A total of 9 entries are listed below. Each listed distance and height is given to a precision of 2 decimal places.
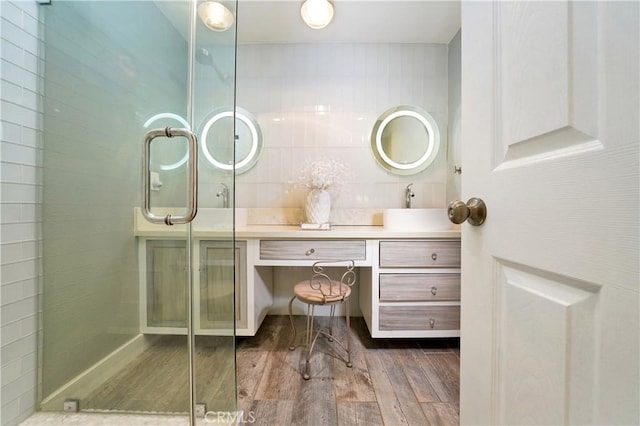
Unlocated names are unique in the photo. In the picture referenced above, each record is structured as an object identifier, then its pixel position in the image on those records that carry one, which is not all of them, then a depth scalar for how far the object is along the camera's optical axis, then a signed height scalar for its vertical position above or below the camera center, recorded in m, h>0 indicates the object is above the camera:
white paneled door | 0.28 +0.00
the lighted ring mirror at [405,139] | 2.02 +0.62
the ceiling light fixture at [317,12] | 1.62 +1.36
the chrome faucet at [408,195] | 1.98 +0.15
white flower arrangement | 1.80 +0.30
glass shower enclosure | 1.08 -0.03
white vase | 1.83 +0.06
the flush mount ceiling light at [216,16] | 1.06 +0.89
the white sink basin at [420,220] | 1.68 -0.04
